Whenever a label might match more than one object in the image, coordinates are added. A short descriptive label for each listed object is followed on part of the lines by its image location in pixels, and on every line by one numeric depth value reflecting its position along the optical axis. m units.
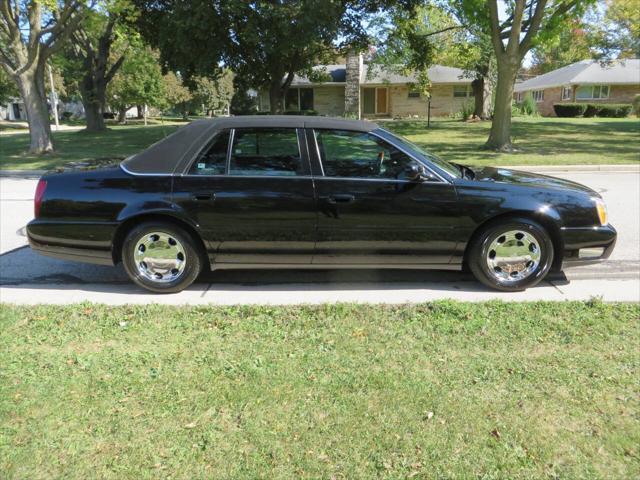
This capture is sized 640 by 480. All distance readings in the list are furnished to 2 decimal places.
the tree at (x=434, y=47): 22.86
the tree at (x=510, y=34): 15.45
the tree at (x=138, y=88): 43.28
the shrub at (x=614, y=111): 39.31
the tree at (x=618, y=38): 27.36
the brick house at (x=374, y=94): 37.84
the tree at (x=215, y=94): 51.72
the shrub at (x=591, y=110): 39.72
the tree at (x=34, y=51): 16.00
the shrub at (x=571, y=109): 39.66
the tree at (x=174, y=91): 47.38
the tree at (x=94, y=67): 28.70
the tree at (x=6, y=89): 44.62
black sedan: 4.63
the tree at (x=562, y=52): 17.47
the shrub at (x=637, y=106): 39.69
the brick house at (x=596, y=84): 43.59
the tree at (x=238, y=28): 16.38
